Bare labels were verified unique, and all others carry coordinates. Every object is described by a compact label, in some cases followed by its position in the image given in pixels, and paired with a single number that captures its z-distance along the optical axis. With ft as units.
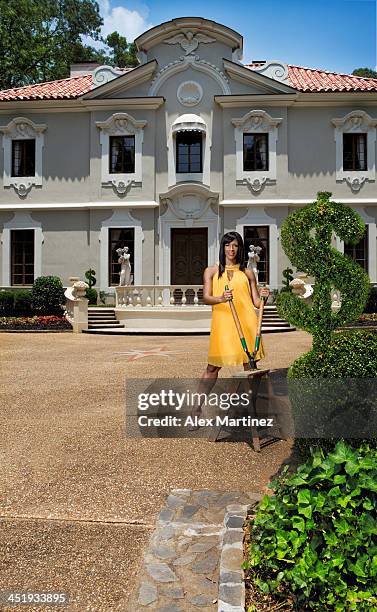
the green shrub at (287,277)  63.91
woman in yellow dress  16.35
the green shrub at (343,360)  12.09
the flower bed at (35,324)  55.98
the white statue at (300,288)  55.98
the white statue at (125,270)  62.23
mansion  67.15
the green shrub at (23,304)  61.00
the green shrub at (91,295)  64.90
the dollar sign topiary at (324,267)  13.24
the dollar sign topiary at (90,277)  67.15
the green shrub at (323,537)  7.91
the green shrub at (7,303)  61.57
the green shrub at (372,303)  60.29
